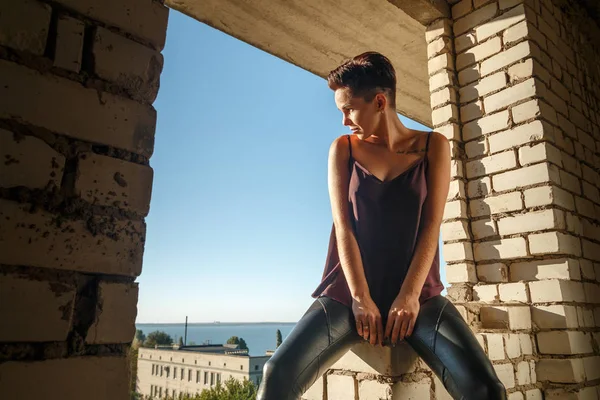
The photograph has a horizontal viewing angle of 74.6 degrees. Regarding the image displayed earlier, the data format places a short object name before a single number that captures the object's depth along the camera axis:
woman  1.09
